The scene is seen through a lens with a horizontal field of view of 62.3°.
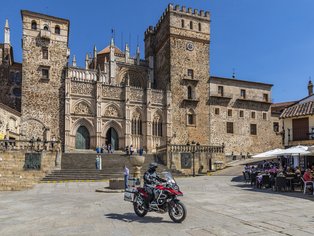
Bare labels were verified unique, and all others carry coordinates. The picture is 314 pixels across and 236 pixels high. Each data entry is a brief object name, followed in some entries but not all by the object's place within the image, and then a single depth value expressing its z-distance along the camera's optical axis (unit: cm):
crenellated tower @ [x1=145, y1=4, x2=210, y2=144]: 3246
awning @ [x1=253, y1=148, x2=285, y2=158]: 1515
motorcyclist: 715
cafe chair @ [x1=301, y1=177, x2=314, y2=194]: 1150
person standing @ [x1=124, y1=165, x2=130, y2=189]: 1249
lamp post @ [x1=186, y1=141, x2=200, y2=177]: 2502
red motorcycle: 673
